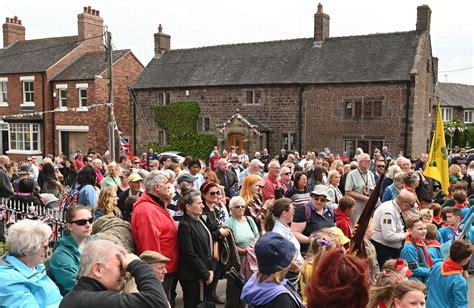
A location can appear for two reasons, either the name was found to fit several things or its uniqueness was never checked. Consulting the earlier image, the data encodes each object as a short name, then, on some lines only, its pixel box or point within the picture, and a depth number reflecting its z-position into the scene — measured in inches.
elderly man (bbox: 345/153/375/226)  331.9
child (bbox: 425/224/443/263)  232.2
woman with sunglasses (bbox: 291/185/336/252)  237.5
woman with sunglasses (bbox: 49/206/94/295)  152.4
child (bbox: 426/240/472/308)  177.0
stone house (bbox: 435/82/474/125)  1679.4
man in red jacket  185.2
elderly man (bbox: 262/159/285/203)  316.5
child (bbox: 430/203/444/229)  301.7
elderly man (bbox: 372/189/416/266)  238.5
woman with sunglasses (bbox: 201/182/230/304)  223.9
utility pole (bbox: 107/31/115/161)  743.7
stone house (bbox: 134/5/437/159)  959.6
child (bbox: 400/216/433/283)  206.8
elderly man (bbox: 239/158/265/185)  401.4
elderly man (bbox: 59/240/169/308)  102.3
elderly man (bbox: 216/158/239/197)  411.5
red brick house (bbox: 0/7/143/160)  1242.6
